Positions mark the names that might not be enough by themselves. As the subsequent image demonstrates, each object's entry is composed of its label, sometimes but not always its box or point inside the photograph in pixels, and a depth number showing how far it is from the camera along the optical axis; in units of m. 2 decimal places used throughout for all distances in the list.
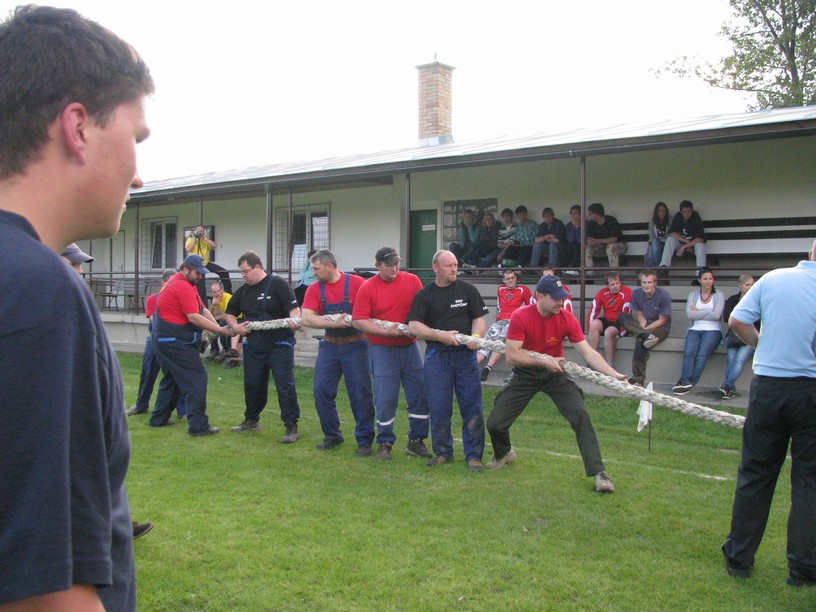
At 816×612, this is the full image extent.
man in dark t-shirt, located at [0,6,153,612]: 1.05
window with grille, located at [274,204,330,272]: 20.31
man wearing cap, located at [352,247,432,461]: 8.28
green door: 18.17
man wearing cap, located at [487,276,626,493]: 6.90
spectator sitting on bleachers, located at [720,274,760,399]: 10.80
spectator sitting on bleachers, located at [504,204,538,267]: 15.53
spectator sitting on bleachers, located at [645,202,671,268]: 13.87
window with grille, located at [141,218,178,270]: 24.28
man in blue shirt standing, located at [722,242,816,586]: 4.71
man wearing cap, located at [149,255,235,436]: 9.43
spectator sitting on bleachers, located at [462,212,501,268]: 15.88
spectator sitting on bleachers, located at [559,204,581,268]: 14.57
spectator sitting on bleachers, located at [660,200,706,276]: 13.49
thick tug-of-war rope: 6.15
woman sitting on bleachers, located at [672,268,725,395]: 11.40
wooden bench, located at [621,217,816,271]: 13.30
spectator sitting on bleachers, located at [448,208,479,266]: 16.33
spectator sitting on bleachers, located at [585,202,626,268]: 14.43
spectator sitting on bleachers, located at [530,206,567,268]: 14.75
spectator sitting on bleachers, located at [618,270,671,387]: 11.77
